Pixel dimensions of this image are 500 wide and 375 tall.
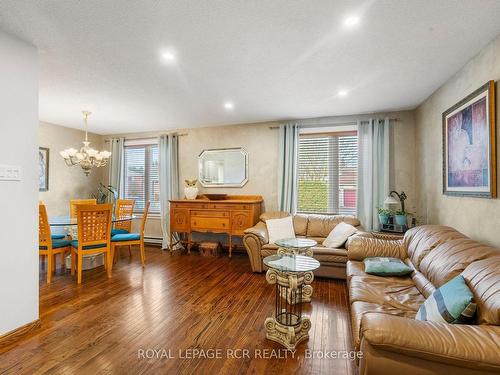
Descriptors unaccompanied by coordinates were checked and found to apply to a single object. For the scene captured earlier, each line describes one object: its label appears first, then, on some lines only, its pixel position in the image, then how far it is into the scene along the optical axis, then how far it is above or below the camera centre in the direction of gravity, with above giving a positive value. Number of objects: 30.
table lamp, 3.88 -0.13
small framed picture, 4.82 +0.37
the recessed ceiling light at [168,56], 2.43 +1.27
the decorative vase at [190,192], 5.17 -0.06
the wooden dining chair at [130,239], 3.86 -0.77
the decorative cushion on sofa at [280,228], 4.08 -0.63
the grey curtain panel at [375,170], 4.25 +0.32
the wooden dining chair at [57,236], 3.74 -0.70
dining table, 3.58 -0.67
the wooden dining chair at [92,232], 3.33 -0.59
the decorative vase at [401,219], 3.69 -0.42
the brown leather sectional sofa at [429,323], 1.07 -0.65
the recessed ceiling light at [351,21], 1.92 +1.27
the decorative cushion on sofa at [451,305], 1.33 -0.62
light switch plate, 2.06 +0.13
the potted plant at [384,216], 3.86 -0.39
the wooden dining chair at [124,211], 5.04 -0.43
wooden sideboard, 4.58 -0.47
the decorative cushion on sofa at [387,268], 2.49 -0.76
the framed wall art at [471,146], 2.17 +0.42
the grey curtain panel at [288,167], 4.75 +0.41
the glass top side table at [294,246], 2.81 -0.62
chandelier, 4.13 +0.54
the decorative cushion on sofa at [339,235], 3.62 -0.65
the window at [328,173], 4.62 +0.31
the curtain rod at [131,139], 5.86 +1.15
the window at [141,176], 5.89 +0.30
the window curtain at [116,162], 5.93 +0.61
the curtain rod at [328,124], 4.37 +1.17
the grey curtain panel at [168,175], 5.51 +0.30
